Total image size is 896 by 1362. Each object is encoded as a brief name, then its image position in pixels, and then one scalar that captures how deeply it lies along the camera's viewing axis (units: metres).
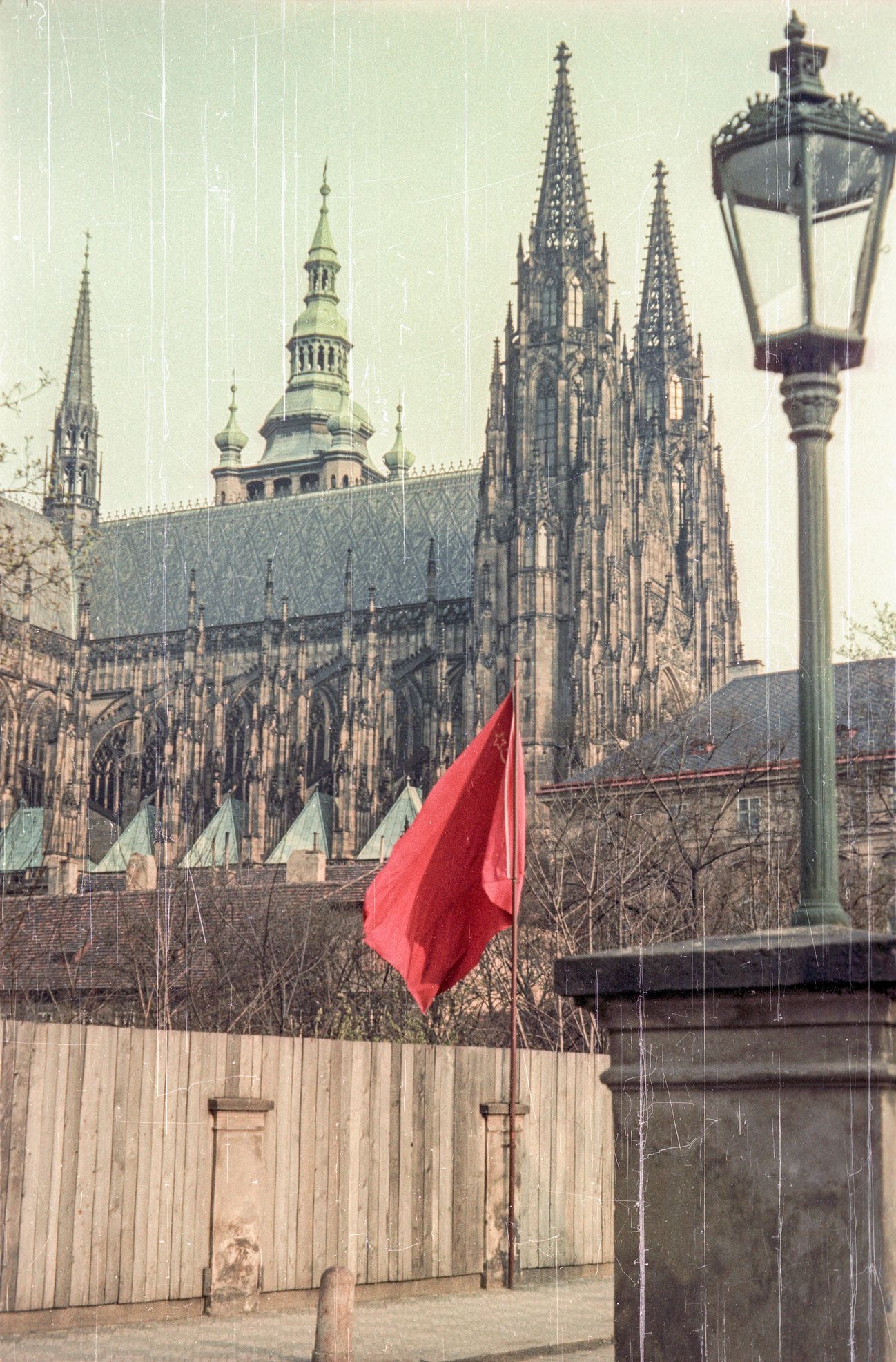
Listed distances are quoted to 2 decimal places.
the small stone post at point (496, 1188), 13.78
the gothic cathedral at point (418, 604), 58.88
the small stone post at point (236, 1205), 11.65
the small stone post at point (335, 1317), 8.95
